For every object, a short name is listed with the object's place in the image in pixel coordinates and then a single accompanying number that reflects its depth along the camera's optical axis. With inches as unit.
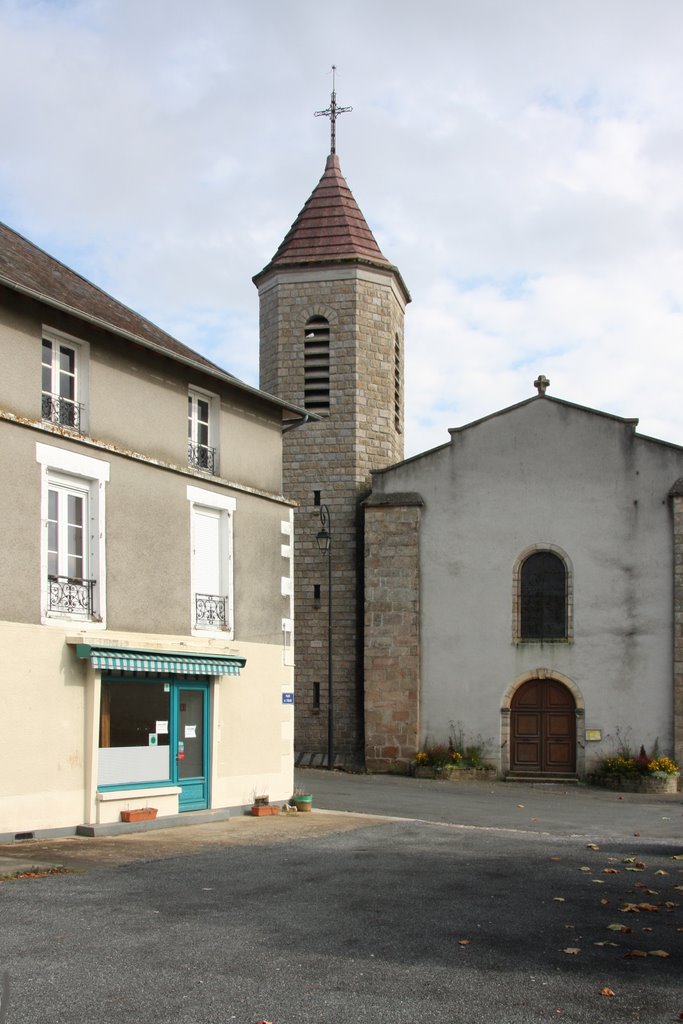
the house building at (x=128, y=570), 526.3
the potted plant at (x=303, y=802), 679.7
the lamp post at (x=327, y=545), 1035.9
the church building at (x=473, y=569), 978.7
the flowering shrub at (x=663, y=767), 927.0
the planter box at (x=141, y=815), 564.7
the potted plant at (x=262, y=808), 650.8
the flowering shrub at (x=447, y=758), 984.3
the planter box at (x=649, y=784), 923.4
